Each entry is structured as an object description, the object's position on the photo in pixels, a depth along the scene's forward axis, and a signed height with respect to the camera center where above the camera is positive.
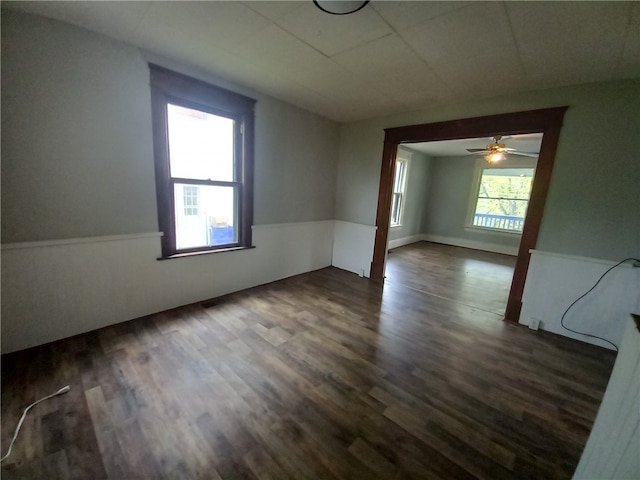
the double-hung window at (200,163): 2.50 +0.22
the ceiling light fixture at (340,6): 1.50 +1.12
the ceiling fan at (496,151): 3.96 +0.85
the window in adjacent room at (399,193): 6.28 +0.12
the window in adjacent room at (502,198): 6.30 +0.17
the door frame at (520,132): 2.60 +0.81
